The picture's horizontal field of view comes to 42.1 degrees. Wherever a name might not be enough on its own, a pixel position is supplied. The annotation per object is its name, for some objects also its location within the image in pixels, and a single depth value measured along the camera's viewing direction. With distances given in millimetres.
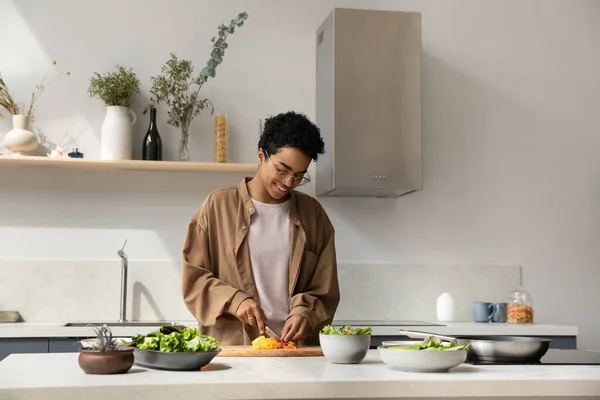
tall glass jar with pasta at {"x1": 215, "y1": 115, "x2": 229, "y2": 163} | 3900
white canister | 4020
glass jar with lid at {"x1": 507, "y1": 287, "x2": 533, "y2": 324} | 3926
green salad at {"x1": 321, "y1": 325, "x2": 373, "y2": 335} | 2045
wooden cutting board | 2232
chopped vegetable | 2279
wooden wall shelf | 3660
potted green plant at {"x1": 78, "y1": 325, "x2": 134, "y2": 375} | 1701
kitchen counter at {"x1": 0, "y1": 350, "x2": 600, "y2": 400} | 1547
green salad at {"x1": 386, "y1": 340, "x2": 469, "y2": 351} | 1862
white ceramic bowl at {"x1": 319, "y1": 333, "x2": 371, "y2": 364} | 1998
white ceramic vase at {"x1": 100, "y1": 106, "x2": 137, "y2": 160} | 3781
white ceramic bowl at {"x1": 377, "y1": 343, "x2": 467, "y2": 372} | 1810
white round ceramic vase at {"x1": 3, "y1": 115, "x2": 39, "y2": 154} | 3709
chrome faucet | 3799
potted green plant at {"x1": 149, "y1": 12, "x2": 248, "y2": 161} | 3842
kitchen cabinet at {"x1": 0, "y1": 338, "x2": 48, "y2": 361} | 3326
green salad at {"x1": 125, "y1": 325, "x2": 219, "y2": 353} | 1829
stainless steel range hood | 3771
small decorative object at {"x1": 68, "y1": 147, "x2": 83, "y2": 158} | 3758
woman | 2729
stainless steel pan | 2076
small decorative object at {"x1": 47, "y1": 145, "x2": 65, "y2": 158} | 3742
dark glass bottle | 3844
